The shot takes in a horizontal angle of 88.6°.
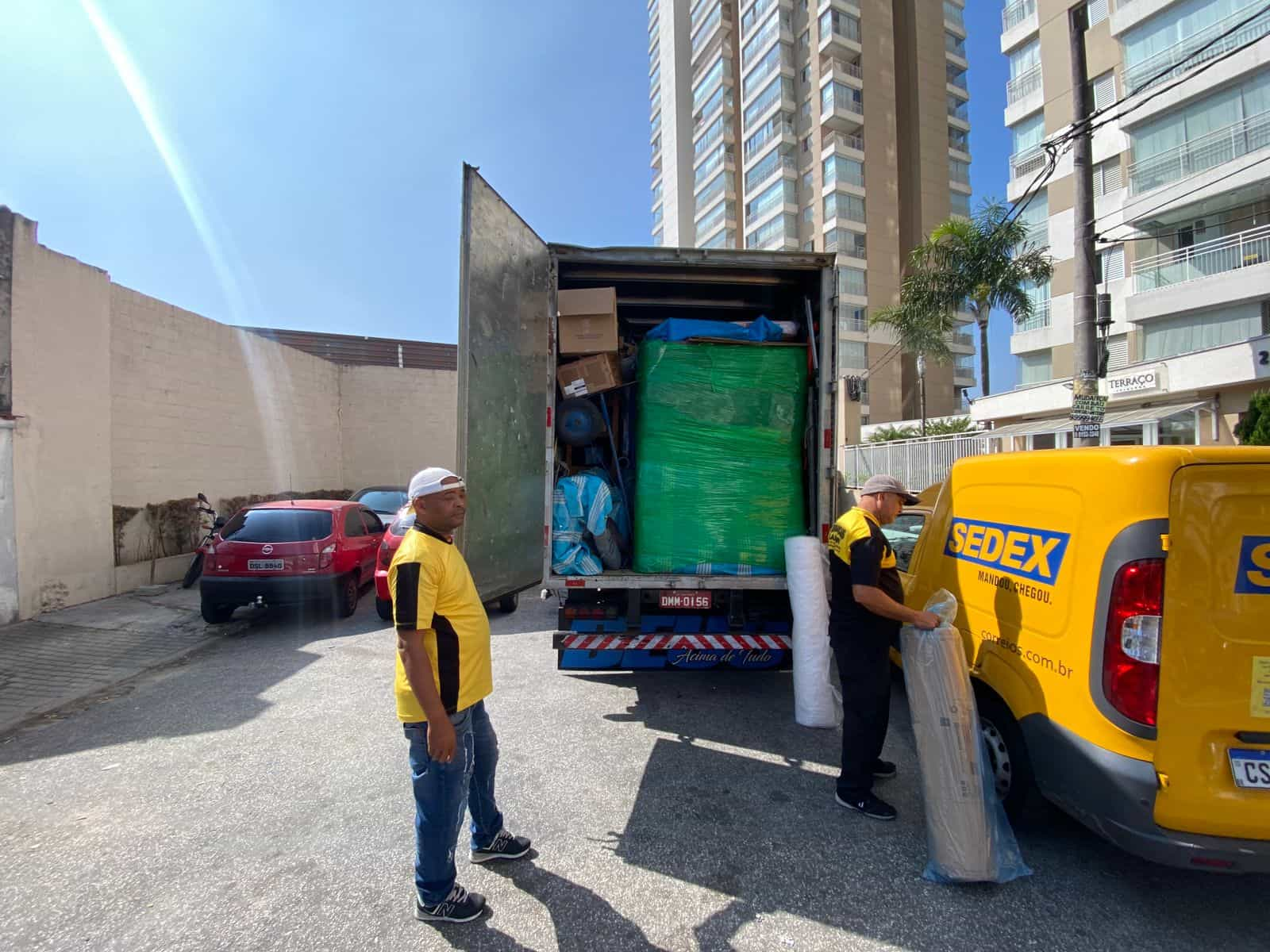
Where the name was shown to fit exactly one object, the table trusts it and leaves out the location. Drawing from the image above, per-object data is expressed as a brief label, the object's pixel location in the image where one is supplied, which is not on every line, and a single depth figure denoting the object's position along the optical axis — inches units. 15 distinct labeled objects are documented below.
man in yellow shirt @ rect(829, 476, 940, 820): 125.0
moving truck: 157.6
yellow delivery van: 86.7
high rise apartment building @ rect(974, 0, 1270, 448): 633.6
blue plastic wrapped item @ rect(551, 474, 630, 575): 172.6
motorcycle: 374.3
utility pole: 321.4
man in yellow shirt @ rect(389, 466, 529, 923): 91.1
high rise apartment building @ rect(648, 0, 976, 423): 1501.0
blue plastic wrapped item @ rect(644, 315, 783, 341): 176.2
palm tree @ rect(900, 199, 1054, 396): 826.2
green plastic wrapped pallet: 170.2
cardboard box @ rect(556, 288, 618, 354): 180.2
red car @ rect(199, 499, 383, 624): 281.1
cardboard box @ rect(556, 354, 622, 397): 183.8
